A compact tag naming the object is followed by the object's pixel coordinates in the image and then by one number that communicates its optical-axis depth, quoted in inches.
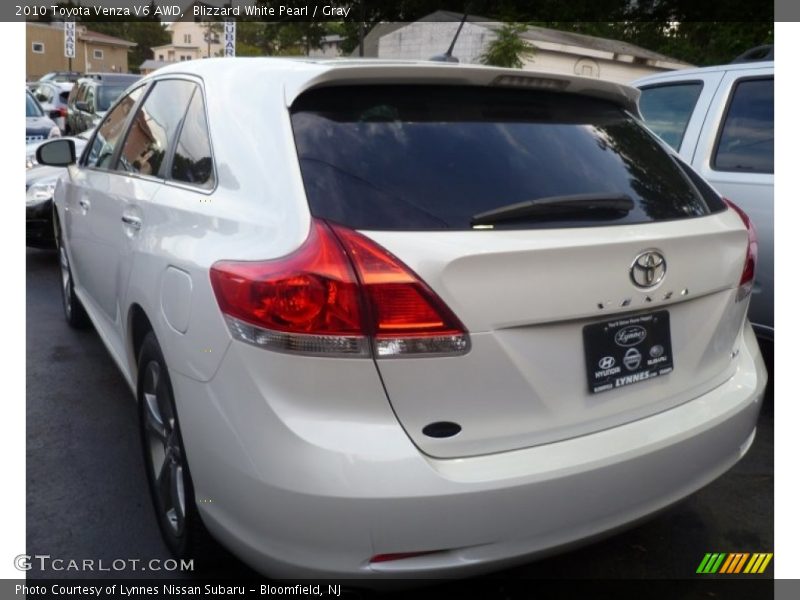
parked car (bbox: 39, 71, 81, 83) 1182.8
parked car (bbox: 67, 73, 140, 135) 627.0
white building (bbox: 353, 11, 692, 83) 991.0
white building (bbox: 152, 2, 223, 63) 2535.2
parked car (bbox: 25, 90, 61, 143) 476.0
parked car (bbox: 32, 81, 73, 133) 721.6
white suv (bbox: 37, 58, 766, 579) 74.1
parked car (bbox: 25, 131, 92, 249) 266.2
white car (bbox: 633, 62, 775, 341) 161.2
